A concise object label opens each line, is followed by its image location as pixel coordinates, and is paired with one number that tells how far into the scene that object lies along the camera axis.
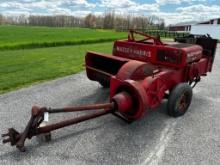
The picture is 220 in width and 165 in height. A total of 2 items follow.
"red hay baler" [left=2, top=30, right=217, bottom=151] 2.03
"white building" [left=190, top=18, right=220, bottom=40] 23.52
